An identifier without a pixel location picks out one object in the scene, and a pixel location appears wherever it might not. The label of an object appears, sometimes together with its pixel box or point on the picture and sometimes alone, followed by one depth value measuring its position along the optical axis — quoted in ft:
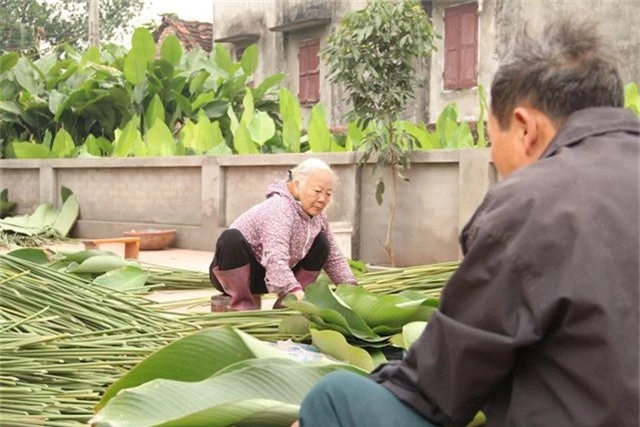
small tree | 24.18
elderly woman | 13.32
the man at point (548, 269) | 4.56
